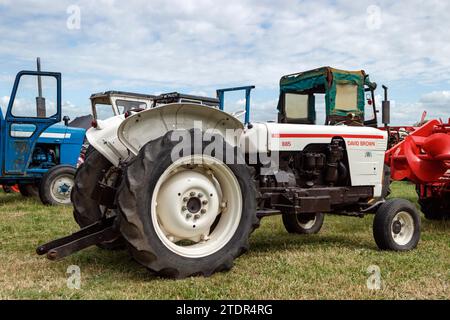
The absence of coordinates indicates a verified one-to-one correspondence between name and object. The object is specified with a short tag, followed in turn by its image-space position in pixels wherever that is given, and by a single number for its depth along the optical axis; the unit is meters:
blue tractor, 8.93
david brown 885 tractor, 3.68
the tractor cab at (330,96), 7.62
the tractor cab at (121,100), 10.41
